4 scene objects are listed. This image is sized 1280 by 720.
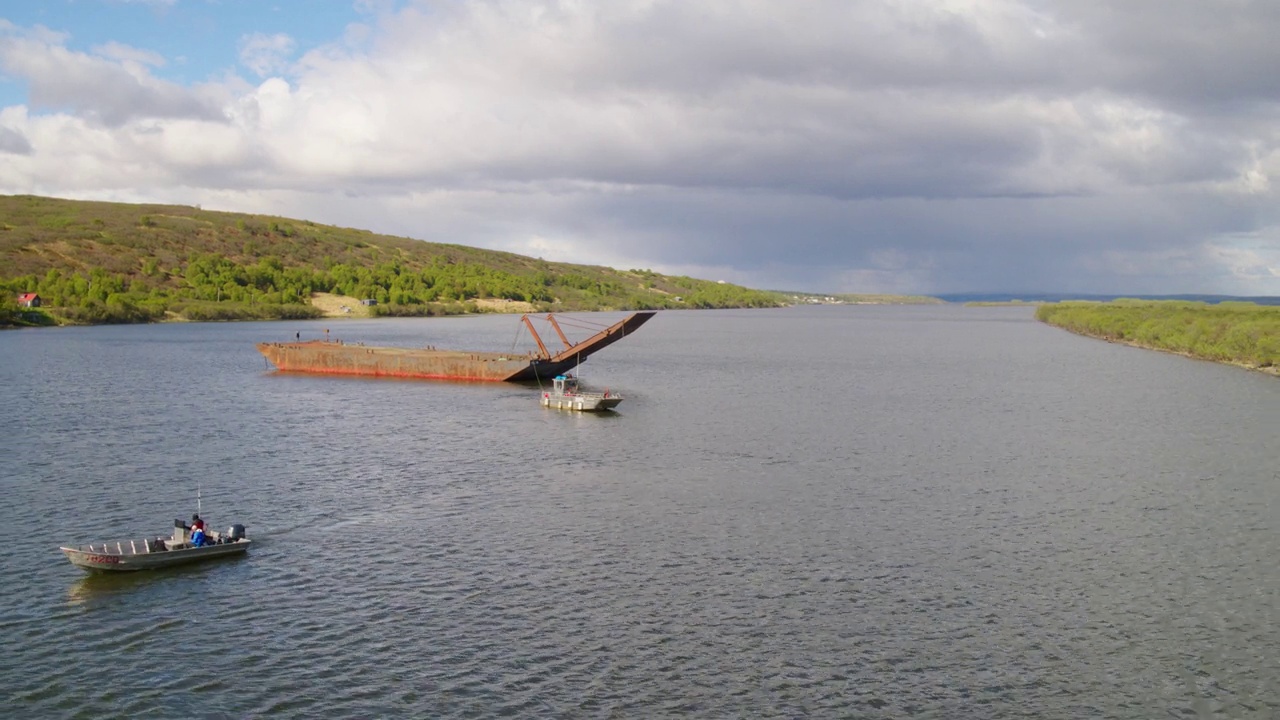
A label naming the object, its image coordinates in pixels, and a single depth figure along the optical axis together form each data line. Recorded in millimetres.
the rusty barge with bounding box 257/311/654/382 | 84938
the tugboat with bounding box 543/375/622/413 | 67062
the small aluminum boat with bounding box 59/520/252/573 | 29625
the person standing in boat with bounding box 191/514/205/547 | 31438
